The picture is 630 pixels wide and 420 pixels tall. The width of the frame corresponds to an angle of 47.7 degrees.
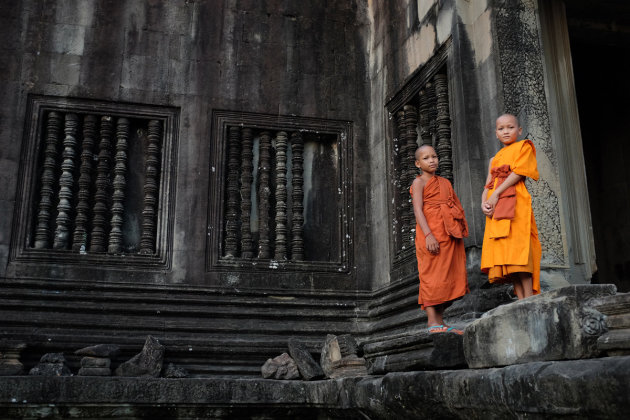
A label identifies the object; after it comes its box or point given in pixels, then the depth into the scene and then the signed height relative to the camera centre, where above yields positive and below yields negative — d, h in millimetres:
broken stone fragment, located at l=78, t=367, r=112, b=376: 6344 +189
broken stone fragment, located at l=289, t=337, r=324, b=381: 6715 +279
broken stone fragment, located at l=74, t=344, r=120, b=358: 6457 +370
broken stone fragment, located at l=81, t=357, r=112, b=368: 6406 +270
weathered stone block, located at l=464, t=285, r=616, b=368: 3367 +292
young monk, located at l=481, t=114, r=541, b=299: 4699 +1080
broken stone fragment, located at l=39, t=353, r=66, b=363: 6531 +315
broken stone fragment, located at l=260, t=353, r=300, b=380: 6879 +207
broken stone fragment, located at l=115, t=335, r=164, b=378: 6441 +263
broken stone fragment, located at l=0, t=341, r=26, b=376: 6348 +324
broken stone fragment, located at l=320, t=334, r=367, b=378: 6285 +281
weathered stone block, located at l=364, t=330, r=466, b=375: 4371 +238
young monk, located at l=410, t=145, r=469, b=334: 5184 +1057
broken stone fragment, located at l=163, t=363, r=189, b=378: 6730 +185
